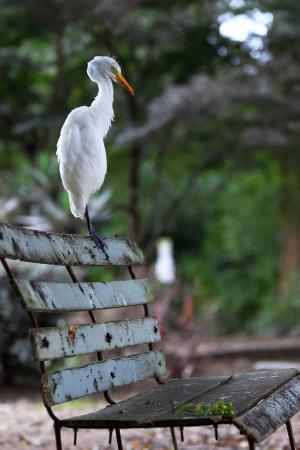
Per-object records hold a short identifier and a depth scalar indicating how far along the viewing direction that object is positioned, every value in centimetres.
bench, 519
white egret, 694
